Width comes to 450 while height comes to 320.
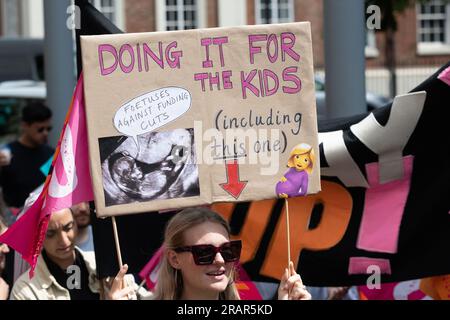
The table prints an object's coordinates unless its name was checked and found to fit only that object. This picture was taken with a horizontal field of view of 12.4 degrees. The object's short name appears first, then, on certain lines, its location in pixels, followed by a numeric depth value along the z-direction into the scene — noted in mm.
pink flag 7941
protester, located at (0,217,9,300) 9235
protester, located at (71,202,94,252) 11062
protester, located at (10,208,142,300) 9690
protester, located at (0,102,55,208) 14228
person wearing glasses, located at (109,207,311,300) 7454
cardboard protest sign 7627
